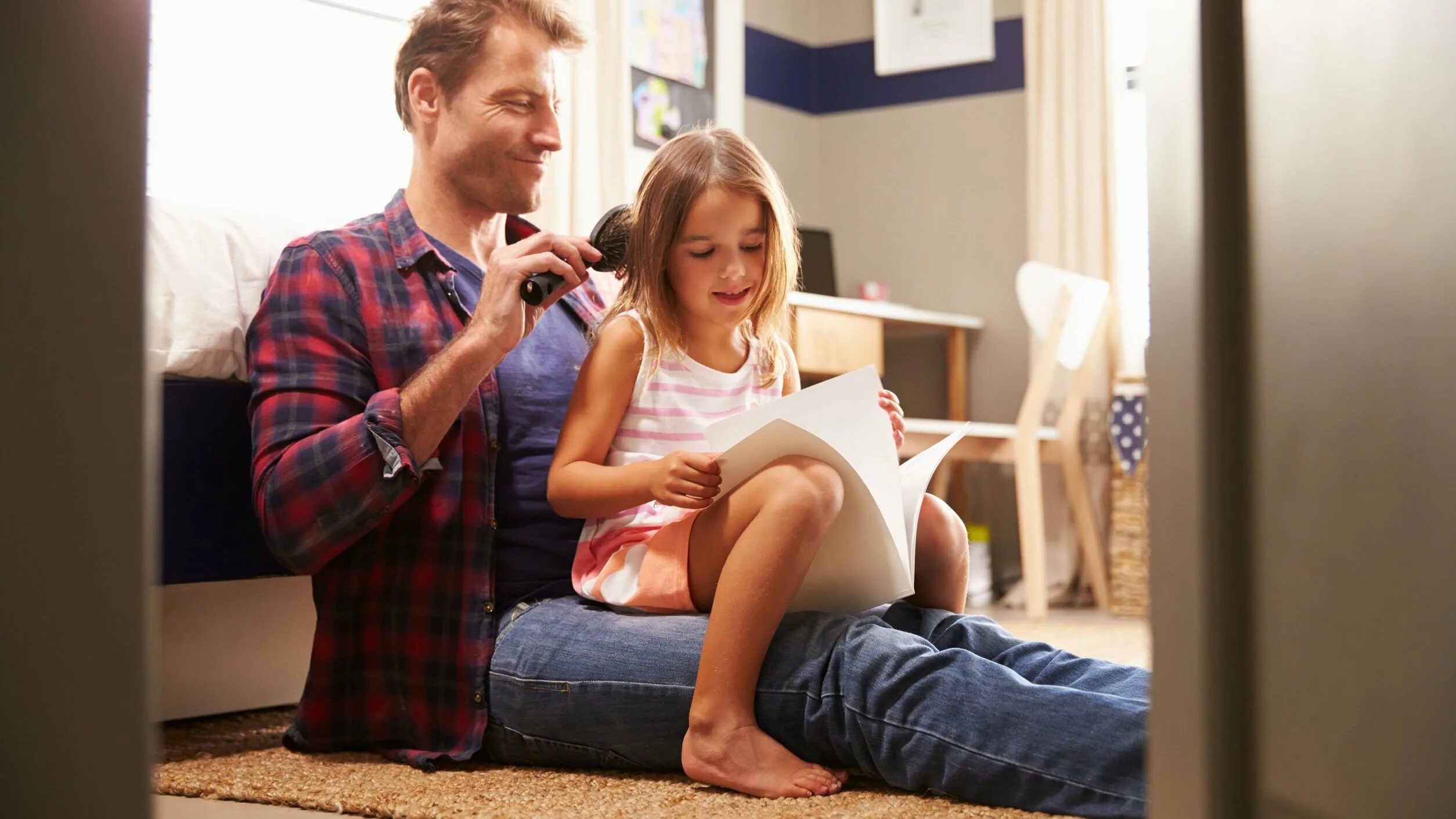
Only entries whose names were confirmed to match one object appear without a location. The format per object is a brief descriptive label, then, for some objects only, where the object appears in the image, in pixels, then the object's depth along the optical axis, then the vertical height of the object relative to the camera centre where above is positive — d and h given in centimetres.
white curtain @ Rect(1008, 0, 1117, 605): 349 +77
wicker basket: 315 -23
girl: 112 -1
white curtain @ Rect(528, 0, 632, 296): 287 +74
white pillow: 141 +20
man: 109 -8
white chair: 305 +11
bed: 139 +4
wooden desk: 296 +30
